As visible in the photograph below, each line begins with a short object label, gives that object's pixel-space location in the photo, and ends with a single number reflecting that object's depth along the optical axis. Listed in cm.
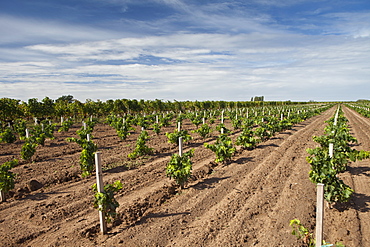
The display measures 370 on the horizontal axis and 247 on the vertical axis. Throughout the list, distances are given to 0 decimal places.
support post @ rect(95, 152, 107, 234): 500
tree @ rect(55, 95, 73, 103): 7686
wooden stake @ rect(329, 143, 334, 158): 650
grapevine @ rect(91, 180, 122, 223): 500
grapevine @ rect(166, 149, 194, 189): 716
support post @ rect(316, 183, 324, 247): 382
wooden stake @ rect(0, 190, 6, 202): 683
